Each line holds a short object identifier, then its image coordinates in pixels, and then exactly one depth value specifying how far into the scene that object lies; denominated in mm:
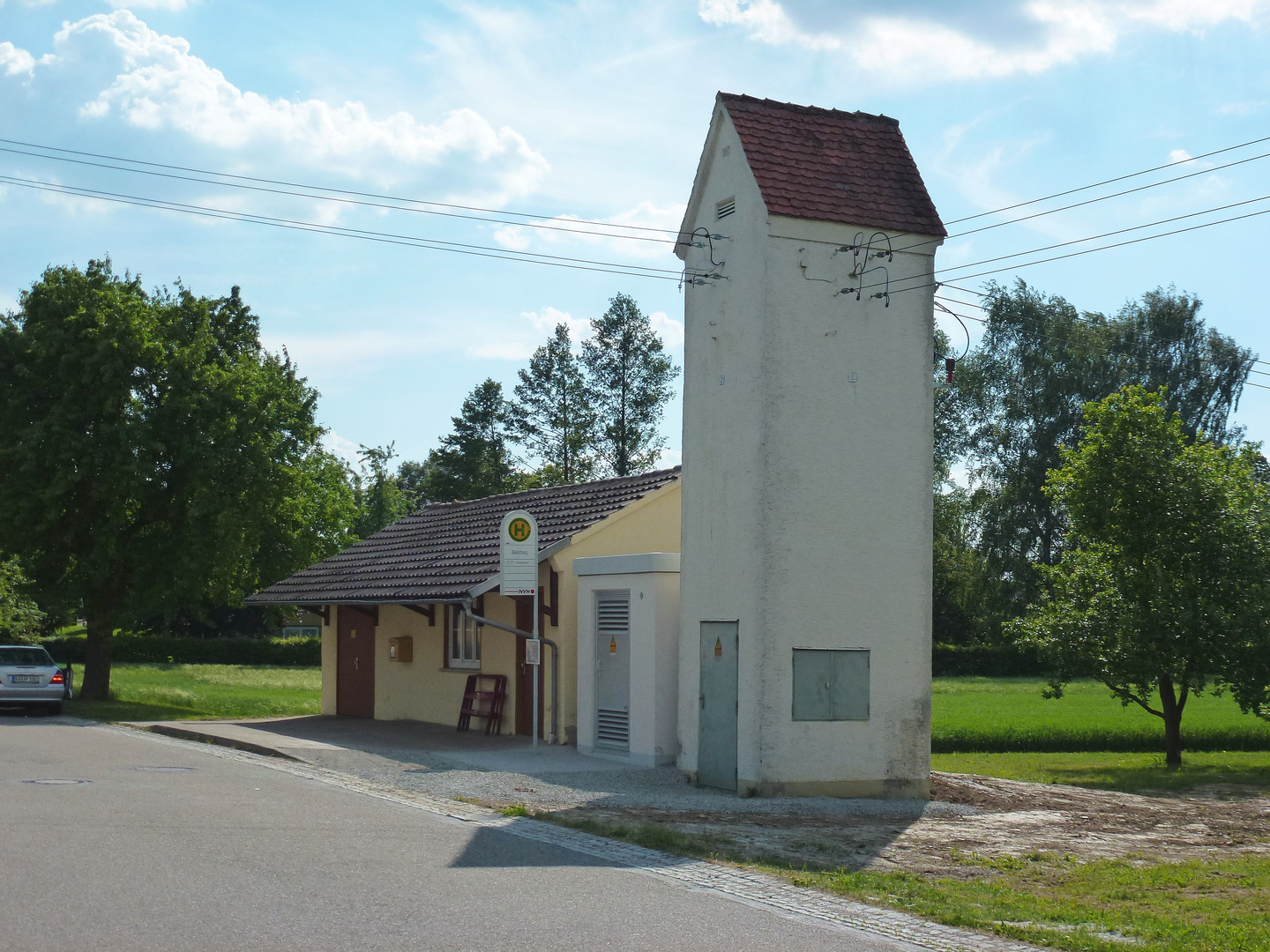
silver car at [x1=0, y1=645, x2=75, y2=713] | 26484
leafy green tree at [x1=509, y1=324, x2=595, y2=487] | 65688
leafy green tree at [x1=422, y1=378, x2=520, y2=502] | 71938
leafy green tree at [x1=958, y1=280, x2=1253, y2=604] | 52188
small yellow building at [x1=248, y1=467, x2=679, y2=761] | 21141
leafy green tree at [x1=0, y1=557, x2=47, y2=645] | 44625
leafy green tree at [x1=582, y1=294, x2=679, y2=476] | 63781
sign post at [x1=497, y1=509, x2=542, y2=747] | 18750
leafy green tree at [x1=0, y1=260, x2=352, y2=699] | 28094
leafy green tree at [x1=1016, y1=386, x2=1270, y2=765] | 20797
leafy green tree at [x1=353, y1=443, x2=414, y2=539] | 88750
